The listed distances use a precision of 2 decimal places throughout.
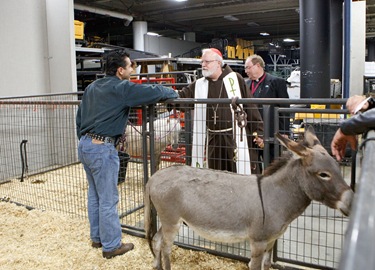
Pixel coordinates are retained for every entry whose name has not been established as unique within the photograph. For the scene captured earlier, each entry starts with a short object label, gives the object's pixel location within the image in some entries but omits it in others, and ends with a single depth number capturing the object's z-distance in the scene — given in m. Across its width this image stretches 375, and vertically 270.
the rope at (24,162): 6.20
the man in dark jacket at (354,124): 1.56
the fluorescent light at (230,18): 17.35
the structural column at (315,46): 7.11
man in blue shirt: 3.16
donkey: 2.26
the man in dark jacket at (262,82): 4.72
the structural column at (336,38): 10.84
